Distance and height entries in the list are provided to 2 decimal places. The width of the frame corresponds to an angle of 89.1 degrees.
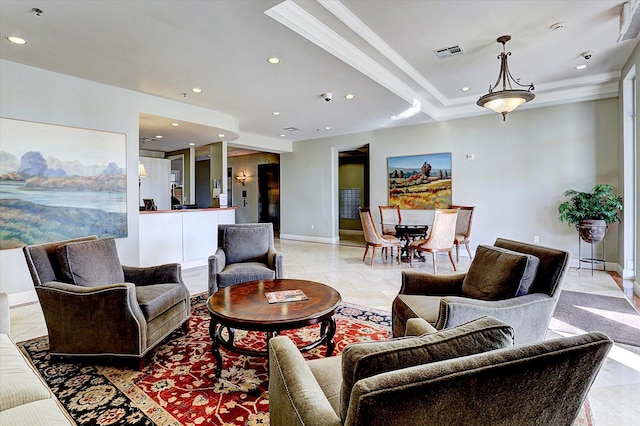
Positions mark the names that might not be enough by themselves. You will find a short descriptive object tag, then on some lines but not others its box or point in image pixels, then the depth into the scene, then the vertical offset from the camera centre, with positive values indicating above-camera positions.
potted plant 4.80 -0.08
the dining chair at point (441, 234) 5.23 -0.43
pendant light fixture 3.68 +1.26
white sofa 1.14 -0.72
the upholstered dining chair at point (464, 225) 6.02 -0.35
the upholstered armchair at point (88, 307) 2.21 -0.68
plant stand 5.26 -0.89
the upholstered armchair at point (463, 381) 0.70 -0.41
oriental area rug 1.79 -1.12
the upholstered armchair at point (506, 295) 1.84 -0.55
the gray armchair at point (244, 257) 3.36 -0.55
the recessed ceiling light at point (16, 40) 3.16 +1.70
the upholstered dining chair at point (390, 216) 7.04 -0.18
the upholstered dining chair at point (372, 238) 5.75 -0.53
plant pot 4.78 -0.35
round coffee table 1.94 -0.65
